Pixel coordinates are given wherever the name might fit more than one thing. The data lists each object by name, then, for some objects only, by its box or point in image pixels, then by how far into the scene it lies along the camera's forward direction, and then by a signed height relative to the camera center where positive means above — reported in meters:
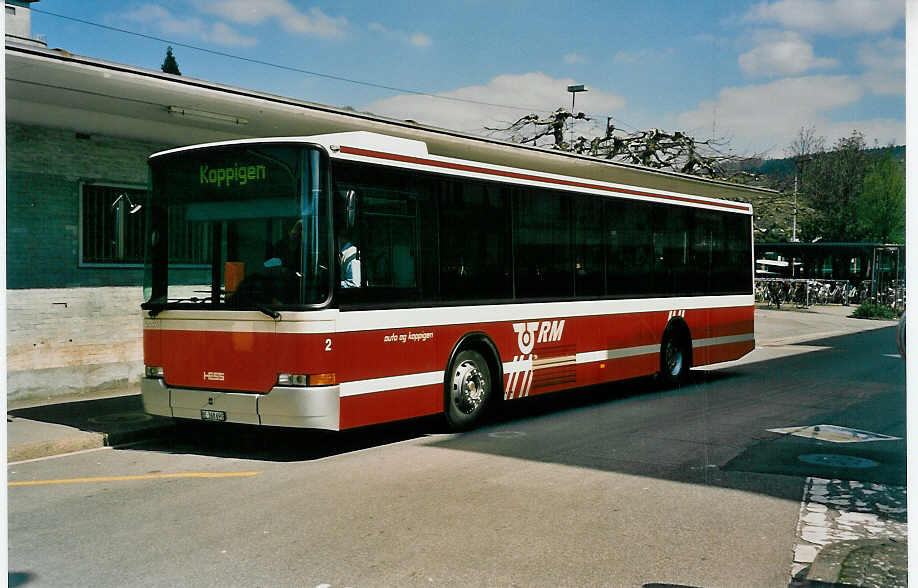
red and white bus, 9.09 -0.19
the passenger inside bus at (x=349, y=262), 9.30 +0.04
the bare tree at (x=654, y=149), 29.92 +3.90
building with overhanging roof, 12.09 +1.16
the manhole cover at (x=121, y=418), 11.27 -1.83
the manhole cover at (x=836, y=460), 8.91 -1.84
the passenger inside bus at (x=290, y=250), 9.05 +0.15
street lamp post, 23.41 +4.40
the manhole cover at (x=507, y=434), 10.64 -1.89
